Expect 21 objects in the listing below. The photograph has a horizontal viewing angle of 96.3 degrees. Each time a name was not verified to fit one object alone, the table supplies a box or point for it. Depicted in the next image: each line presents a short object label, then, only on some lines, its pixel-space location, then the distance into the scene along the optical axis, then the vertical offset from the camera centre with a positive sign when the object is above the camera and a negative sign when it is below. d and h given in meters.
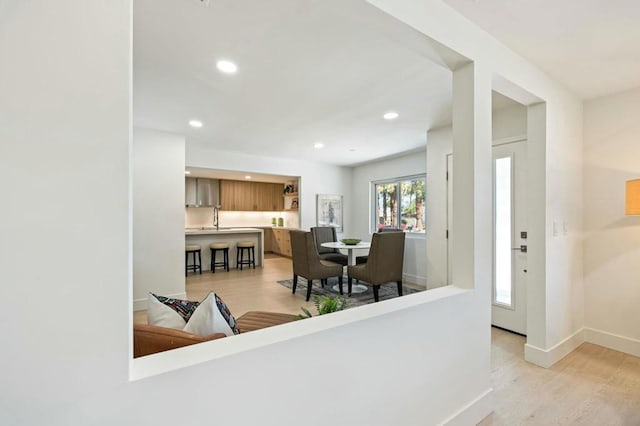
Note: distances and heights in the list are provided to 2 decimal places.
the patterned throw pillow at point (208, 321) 1.39 -0.52
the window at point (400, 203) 5.53 +0.23
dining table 4.41 -0.54
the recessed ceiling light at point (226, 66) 2.24 +1.20
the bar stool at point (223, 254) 6.13 -0.87
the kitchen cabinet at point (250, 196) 8.12 +0.58
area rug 4.19 -1.24
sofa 1.15 -0.50
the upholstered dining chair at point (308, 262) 4.06 -0.68
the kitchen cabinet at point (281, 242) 8.14 -0.82
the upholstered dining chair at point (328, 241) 5.02 -0.57
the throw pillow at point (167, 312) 1.47 -0.52
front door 3.04 -0.25
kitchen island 6.19 -0.54
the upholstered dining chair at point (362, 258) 4.92 -0.76
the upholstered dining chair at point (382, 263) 3.79 -0.65
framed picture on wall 6.54 +0.11
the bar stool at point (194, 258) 5.81 -0.90
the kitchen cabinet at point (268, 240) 9.11 -0.79
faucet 8.05 -0.03
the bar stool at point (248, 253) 6.53 -0.88
